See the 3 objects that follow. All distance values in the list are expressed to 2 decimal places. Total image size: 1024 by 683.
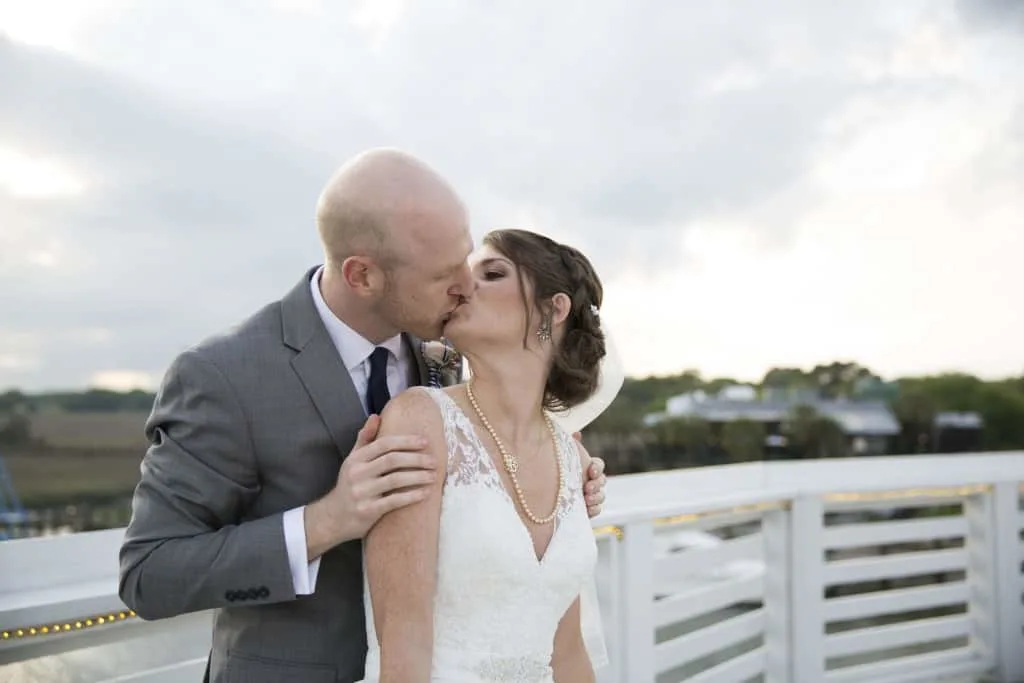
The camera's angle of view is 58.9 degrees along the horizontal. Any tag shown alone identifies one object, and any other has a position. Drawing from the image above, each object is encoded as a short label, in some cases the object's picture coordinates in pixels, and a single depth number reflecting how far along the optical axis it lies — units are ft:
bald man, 4.20
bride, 4.49
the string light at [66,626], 5.19
